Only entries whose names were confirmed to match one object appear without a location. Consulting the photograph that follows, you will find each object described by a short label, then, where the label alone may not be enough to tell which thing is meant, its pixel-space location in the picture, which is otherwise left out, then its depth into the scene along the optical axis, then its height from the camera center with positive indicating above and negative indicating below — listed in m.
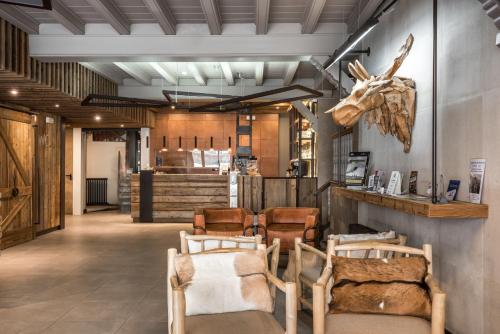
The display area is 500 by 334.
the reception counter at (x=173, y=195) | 11.77 -0.82
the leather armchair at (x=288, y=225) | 6.38 -0.91
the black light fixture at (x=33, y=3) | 2.35 +0.85
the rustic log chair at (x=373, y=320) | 2.41 -0.89
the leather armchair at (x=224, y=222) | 6.34 -0.88
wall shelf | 3.10 -0.32
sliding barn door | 8.13 -0.25
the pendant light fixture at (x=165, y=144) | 14.63 +0.65
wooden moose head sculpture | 4.02 +0.58
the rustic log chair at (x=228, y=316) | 2.28 -0.83
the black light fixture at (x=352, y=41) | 4.09 +1.28
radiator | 16.38 -1.00
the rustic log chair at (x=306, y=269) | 3.65 -0.98
